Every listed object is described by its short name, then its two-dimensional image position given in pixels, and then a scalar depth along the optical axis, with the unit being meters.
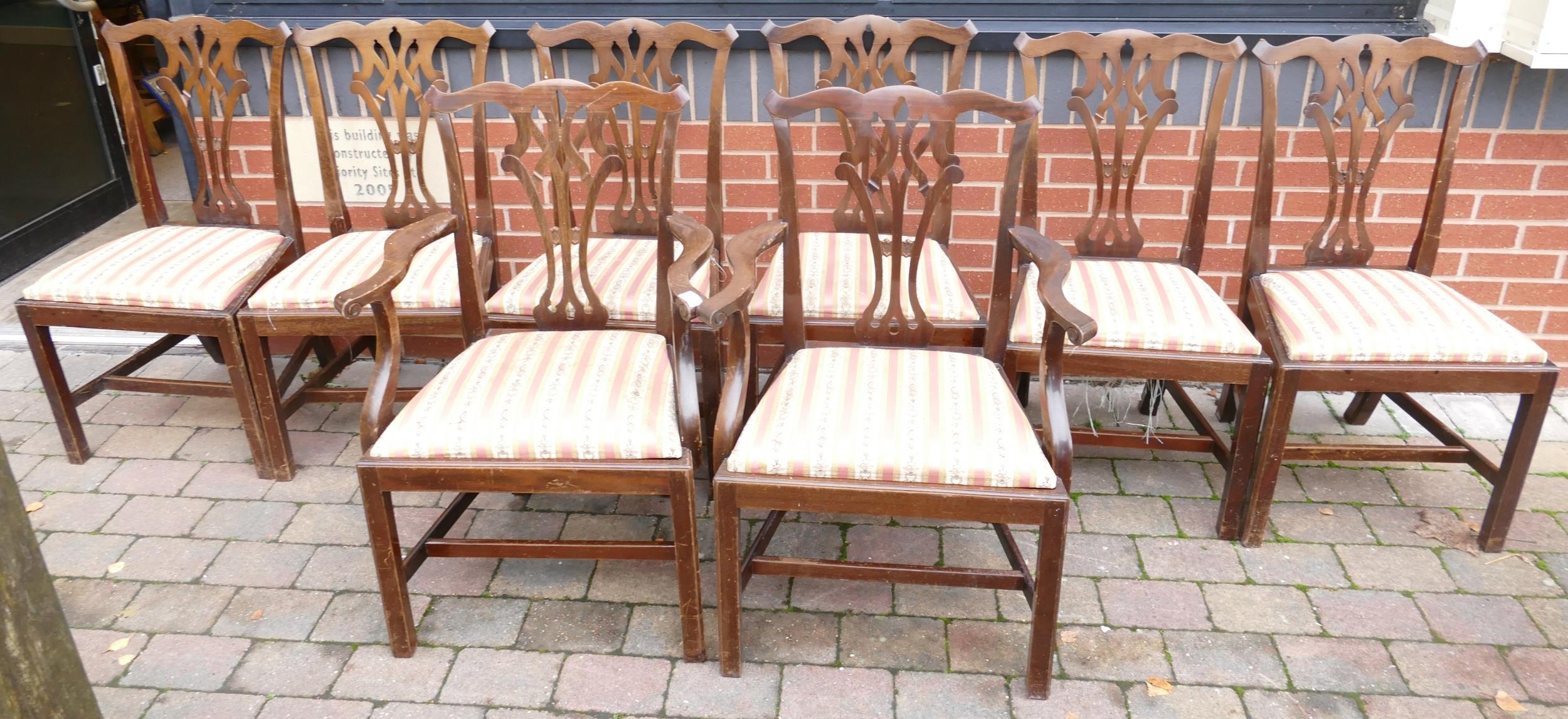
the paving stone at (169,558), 2.58
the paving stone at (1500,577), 2.48
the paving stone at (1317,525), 2.68
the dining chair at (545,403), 2.09
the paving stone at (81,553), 2.60
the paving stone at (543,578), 2.50
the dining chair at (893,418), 1.98
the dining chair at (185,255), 2.81
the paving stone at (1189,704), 2.13
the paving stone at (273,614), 2.38
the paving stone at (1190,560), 2.54
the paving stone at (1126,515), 2.71
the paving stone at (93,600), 2.42
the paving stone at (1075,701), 2.13
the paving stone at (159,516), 2.75
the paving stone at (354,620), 2.36
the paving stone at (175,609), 2.40
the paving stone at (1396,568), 2.50
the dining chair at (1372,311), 2.42
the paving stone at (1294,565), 2.52
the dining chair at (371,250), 2.72
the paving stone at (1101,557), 2.55
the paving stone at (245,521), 2.73
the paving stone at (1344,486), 2.84
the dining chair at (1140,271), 2.47
